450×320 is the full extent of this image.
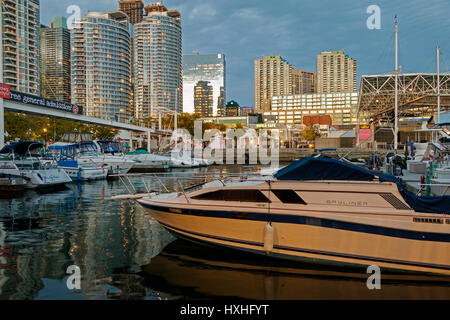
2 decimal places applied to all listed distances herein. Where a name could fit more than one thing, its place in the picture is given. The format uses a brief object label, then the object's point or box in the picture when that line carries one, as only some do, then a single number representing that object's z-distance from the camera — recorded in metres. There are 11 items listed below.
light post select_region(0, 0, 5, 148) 27.31
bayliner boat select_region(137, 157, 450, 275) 7.01
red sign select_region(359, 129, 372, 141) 71.06
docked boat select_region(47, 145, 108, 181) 27.38
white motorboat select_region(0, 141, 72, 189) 20.66
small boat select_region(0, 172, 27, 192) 20.09
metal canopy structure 57.09
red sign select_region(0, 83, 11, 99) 27.88
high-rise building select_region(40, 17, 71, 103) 176.15
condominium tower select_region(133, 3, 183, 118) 175.25
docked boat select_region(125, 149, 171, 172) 38.31
